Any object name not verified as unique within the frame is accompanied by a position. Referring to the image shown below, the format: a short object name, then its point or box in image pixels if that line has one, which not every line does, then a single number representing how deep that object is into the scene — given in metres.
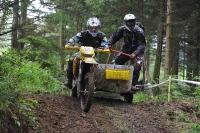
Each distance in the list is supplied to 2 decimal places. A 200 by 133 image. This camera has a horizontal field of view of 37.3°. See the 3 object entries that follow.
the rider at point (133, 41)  8.41
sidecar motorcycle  6.34
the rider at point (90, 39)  7.60
